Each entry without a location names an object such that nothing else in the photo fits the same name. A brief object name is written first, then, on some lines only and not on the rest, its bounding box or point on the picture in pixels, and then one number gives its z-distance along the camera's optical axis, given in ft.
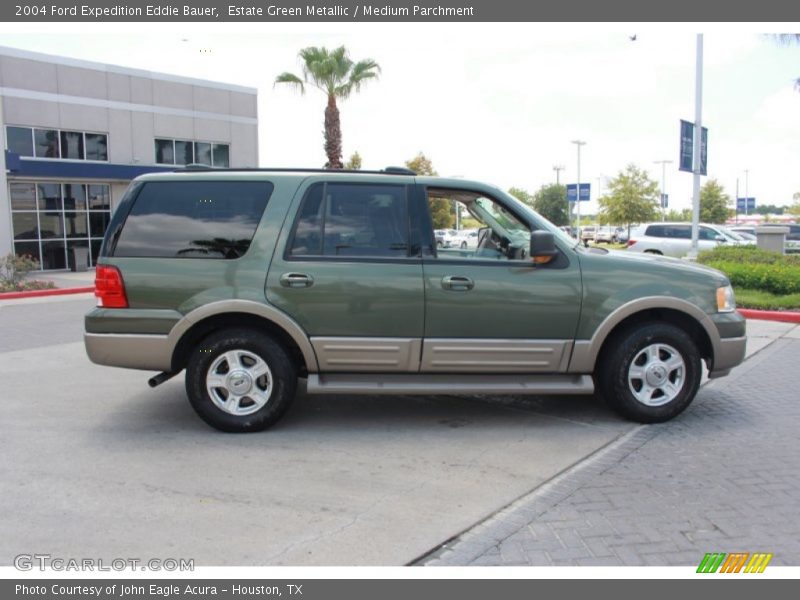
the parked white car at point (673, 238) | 71.41
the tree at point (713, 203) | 204.95
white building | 71.10
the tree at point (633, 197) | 172.14
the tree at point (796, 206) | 204.52
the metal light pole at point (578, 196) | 106.17
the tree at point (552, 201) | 238.27
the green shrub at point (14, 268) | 58.44
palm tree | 89.15
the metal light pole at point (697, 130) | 60.71
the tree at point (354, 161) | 166.30
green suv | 18.08
